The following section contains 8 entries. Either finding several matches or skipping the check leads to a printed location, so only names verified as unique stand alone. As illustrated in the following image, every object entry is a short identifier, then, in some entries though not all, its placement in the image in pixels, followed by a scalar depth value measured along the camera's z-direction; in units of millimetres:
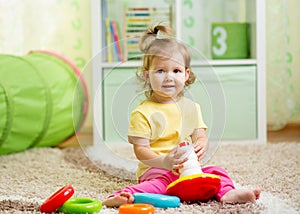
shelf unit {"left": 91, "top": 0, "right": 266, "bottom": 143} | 3433
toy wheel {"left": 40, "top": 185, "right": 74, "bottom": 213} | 2003
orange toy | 1926
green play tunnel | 3019
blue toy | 2051
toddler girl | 2219
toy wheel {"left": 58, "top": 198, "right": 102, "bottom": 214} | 1982
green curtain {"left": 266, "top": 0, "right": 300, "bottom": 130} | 3766
